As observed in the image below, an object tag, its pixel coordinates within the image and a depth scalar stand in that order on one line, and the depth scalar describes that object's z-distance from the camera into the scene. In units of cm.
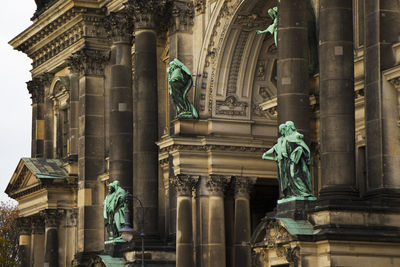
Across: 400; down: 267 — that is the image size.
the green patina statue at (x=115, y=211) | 5350
